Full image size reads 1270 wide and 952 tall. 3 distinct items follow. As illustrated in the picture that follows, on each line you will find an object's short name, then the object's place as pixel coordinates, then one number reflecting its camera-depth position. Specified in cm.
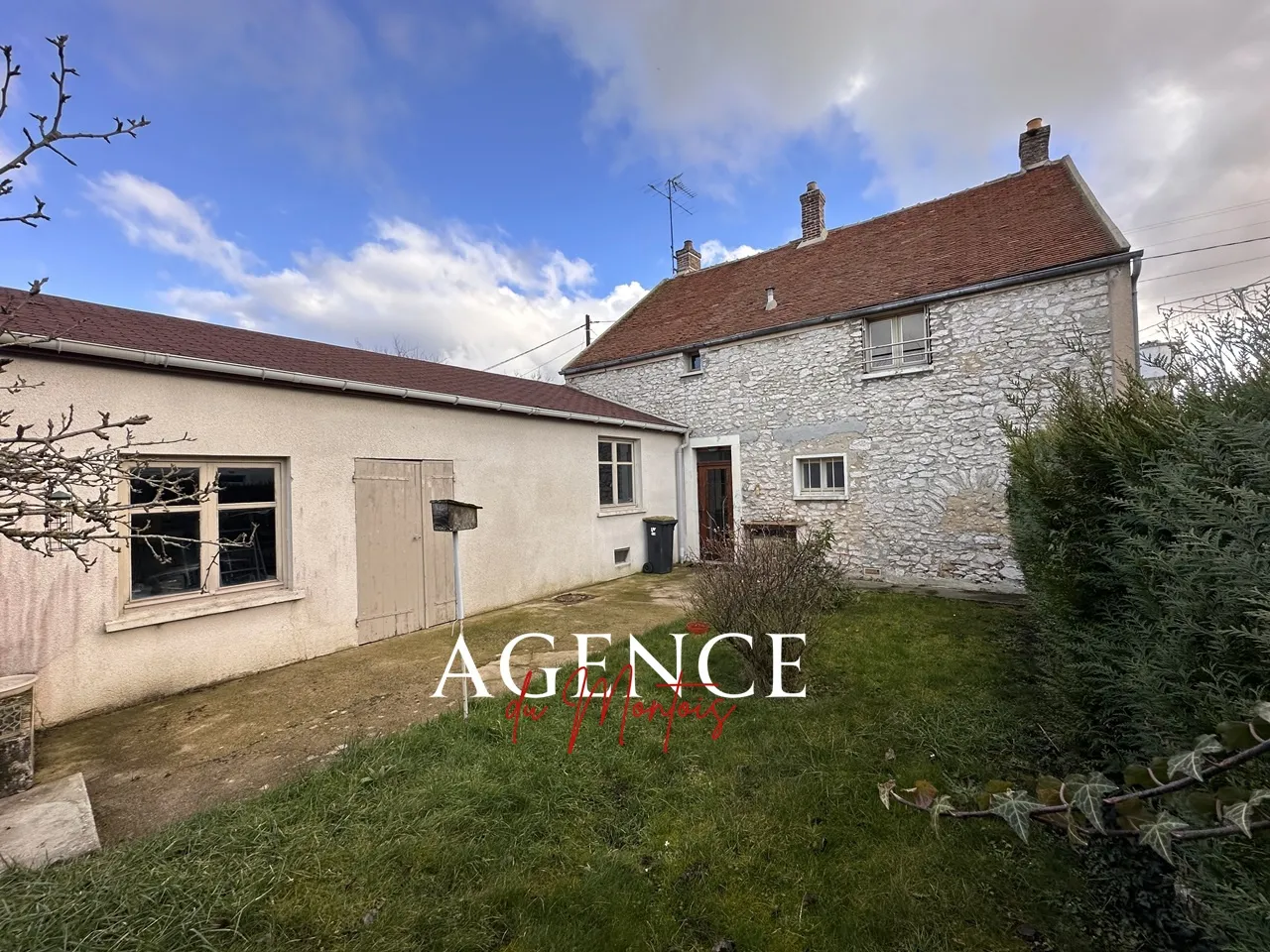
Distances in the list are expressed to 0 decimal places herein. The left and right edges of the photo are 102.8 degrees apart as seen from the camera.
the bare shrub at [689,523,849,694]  440
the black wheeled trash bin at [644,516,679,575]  1103
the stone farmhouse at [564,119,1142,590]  834
